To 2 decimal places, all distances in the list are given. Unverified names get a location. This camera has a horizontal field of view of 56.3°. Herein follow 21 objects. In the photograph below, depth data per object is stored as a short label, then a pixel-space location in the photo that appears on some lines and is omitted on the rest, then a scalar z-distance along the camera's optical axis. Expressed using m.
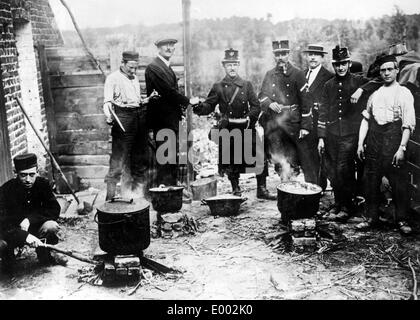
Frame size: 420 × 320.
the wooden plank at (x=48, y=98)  8.30
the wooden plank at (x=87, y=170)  8.77
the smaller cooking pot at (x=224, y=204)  7.00
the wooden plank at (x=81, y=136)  8.69
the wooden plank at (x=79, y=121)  8.66
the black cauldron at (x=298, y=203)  5.63
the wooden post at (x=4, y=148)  6.39
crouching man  4.98
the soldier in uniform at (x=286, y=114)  7.29
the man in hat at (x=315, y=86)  7.24
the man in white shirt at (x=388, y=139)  5.64
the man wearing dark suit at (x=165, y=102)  7.16
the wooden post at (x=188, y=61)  7.44
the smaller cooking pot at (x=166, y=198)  6.46
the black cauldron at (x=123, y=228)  4.83
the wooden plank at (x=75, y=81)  8.49
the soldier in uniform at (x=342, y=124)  6.41
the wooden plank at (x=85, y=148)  8.72
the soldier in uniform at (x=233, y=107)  7.56
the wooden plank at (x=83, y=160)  8.74
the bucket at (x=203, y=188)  7.88
